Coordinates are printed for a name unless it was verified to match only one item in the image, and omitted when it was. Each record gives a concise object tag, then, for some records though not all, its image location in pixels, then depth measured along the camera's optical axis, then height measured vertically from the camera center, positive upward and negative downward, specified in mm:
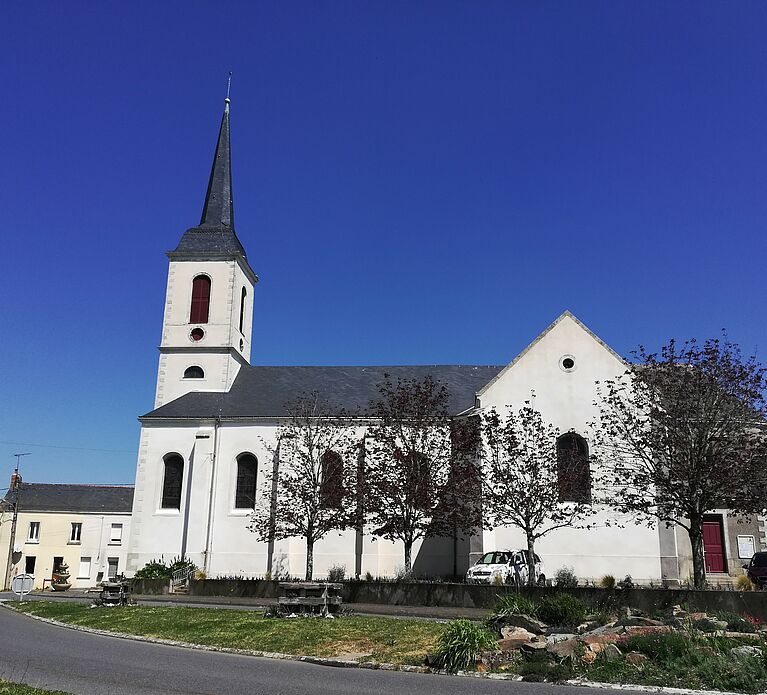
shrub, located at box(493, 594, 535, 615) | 14453 -1403
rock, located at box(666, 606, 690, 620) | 14412 -1504
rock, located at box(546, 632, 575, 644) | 12420 -1740
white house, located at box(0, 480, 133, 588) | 50875 -211
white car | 23734 -1051
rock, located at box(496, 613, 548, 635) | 13367 -1589
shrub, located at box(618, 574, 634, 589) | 26206 -1456
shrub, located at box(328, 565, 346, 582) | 32375 -1652
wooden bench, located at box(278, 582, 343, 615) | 17094 -1509
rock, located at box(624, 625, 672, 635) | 12177 -1542
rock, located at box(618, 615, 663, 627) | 13422 -1551
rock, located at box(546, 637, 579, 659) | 11352 -1757
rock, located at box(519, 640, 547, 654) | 11758 -1791
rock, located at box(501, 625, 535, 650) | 12335 -1720
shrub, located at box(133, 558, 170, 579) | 30219 -1641
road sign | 23672 -1773
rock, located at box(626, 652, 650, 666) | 10821 -1791
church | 28047 +5245
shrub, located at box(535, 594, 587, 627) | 14477 -1490
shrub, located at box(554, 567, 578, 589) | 23144 -1375
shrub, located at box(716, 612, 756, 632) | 13208 -1534
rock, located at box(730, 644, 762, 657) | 10672 -1642
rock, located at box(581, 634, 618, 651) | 11696 -1639
